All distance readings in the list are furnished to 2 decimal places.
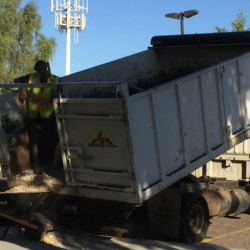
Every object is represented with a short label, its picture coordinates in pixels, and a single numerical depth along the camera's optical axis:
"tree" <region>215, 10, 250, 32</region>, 23.56
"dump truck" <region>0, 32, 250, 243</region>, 5.90
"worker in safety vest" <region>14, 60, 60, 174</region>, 7.07
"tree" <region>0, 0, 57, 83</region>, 26.71
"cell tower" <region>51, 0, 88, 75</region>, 36.16
